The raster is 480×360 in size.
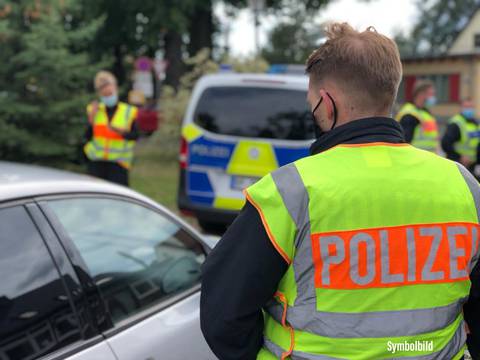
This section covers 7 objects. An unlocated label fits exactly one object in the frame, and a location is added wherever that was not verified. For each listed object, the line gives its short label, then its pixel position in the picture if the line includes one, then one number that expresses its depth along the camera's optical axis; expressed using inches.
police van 252.5
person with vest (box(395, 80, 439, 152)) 295.7
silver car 82.7
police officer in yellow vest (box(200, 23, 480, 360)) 59.0
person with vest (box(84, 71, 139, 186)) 269.6
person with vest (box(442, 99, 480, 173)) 311.9
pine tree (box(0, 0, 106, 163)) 357.4
